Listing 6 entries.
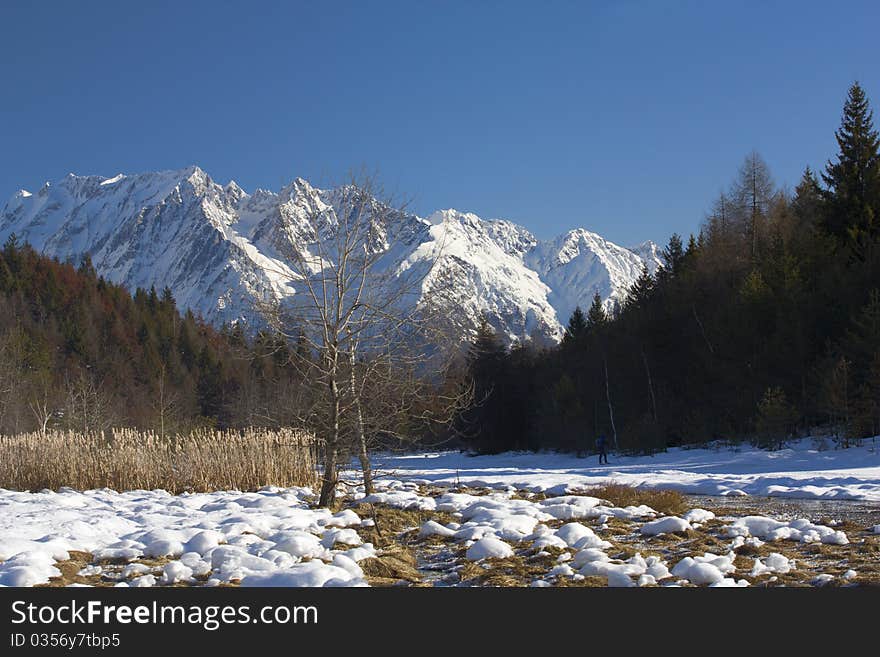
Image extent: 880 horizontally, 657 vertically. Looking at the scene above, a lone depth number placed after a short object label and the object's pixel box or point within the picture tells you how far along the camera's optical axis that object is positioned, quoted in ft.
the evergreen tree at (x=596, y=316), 148.70
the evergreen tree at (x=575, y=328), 153.99
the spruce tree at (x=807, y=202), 109.81
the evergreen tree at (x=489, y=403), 149.48
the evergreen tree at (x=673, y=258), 146.72
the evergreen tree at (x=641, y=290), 140.46
